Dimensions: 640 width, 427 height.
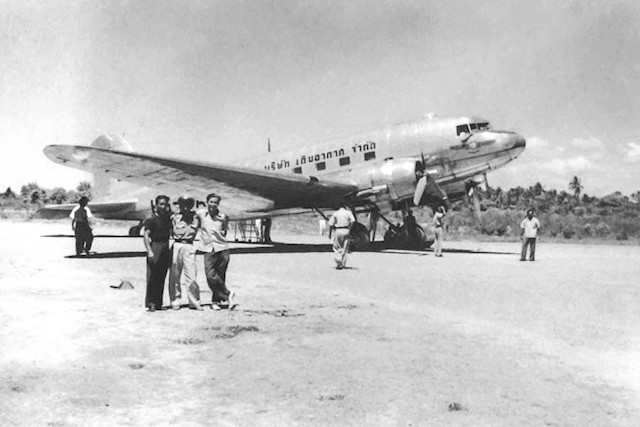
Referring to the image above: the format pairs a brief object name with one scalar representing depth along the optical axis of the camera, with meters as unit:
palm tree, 132.00
